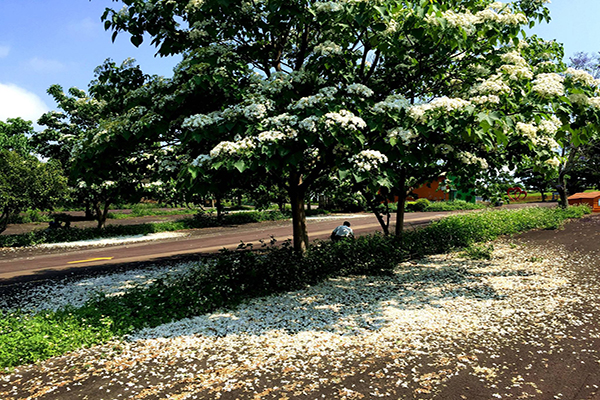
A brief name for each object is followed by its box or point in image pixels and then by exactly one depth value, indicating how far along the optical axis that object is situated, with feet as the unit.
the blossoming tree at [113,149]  24.07
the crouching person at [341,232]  41.57
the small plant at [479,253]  39.29
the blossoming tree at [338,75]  19.13
